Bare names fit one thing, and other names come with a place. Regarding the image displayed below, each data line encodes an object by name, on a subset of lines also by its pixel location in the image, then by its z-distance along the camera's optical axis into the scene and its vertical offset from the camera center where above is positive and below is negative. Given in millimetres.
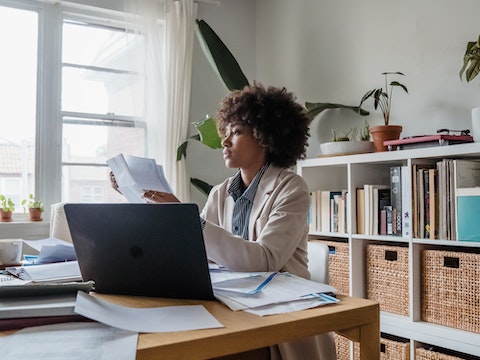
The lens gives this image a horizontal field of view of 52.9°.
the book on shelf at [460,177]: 2047 +73
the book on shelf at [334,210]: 2646 -87
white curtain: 3441 +866
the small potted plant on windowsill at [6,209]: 3025 -91
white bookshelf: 2020 -234
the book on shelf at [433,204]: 2127 -43
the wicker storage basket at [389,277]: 2252 -401
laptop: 885 -104
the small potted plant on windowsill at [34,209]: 3082 -93
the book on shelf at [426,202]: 2168 -35
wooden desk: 661 -209
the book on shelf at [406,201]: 2230 -31
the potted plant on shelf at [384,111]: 2486 +481
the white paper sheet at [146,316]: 721 -196
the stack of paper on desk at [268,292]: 842 -186
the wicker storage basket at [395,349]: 2188 -714
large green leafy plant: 3072 +871
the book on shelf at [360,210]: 2502 -82
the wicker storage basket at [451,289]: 1971 -404
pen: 912 -181
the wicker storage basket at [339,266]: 2498 -378
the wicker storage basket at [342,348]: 2479 -798
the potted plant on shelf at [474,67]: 2037 +550
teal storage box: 1967 -81
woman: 1188 +8
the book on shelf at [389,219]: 2359 -122
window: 3189 +650
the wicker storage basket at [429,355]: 2000 -691
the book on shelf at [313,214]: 2787 -115
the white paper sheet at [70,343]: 610 -200
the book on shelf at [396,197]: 2314 -14
